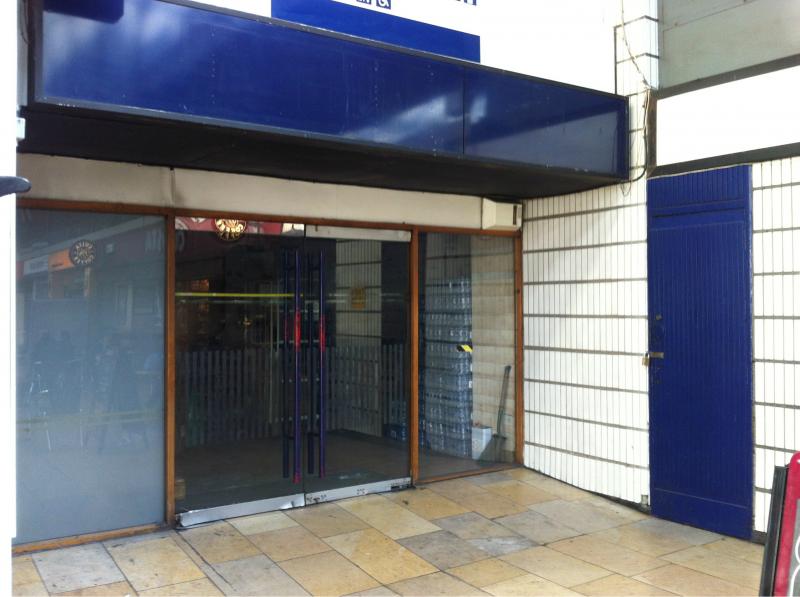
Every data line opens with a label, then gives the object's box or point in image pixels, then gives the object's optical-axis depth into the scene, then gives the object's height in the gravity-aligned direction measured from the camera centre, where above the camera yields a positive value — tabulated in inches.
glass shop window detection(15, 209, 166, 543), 198.1 -19.9
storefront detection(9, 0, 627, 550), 170.6 +14.2
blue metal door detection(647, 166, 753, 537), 215.5 -14.6
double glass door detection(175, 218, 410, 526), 223.6 -20.9
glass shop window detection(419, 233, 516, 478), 272.8 -19.8
